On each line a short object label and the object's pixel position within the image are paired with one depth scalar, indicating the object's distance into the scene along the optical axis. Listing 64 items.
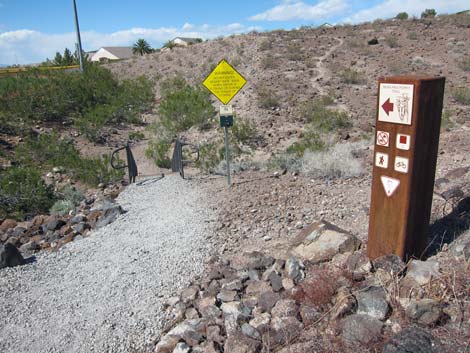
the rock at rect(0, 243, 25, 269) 5.52
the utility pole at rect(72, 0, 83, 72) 24.80
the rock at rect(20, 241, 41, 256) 6.53
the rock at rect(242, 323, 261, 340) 3.45
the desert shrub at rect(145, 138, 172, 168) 11.33
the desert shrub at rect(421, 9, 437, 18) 34.27
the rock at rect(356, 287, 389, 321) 3.06
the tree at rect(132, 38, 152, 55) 52.83
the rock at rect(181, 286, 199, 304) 4.50
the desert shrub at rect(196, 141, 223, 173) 9.53
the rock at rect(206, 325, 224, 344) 3.61
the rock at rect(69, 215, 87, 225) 7.29
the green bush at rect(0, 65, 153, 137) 16.17
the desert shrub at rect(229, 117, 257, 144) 12.77
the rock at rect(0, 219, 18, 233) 8.11
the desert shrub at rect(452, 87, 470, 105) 15.38
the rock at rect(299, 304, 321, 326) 3.32
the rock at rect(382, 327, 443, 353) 2.56
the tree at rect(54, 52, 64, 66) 37.87
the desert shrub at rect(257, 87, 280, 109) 16.92
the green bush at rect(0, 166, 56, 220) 8.85
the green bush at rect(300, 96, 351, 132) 13.63
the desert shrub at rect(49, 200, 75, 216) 8.35
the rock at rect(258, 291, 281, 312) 3.85
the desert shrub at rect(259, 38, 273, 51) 26.34
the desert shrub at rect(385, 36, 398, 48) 24.92
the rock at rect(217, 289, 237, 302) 4.26
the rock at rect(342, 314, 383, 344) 2.84
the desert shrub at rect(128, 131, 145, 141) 15.64
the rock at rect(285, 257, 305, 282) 4.18
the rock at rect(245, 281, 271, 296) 4.25
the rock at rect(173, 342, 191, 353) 3.61
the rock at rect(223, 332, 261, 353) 3.28
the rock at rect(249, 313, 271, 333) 3.51
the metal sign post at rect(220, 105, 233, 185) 7.57
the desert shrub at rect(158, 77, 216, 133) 15.23
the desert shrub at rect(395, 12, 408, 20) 33.57
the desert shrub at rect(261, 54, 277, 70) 22.69
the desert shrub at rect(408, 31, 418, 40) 26.03
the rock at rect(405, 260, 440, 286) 3.27
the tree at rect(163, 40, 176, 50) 38.18
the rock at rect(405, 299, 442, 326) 2.85
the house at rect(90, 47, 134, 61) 79.22
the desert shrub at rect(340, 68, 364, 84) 19.70
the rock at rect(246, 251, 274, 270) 4.74
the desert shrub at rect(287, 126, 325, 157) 9.39
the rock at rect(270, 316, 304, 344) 3.25
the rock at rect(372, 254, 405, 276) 3.52
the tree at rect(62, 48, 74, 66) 37.62
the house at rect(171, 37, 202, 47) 80.62
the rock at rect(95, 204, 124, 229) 6.89
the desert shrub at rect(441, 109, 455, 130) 11.46
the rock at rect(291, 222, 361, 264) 4.34
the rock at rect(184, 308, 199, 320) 4.16
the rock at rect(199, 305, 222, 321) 4.01
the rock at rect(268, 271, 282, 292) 4.12
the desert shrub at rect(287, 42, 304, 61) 24.06
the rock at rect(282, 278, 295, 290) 4.09
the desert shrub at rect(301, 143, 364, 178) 7.61
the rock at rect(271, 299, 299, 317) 3.57
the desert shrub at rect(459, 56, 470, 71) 19.89
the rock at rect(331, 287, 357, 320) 3.22
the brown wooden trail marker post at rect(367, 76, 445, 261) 3.36
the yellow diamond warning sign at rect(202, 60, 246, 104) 7.48
